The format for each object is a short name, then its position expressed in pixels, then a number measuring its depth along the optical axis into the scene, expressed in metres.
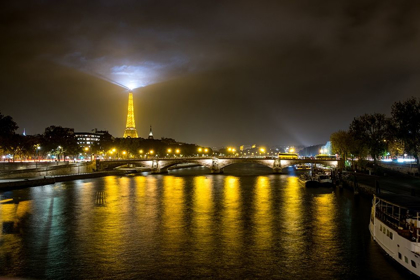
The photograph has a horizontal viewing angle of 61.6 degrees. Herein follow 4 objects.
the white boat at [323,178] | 54.50
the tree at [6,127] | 63.16
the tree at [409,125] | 49.28
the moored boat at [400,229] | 15.53
